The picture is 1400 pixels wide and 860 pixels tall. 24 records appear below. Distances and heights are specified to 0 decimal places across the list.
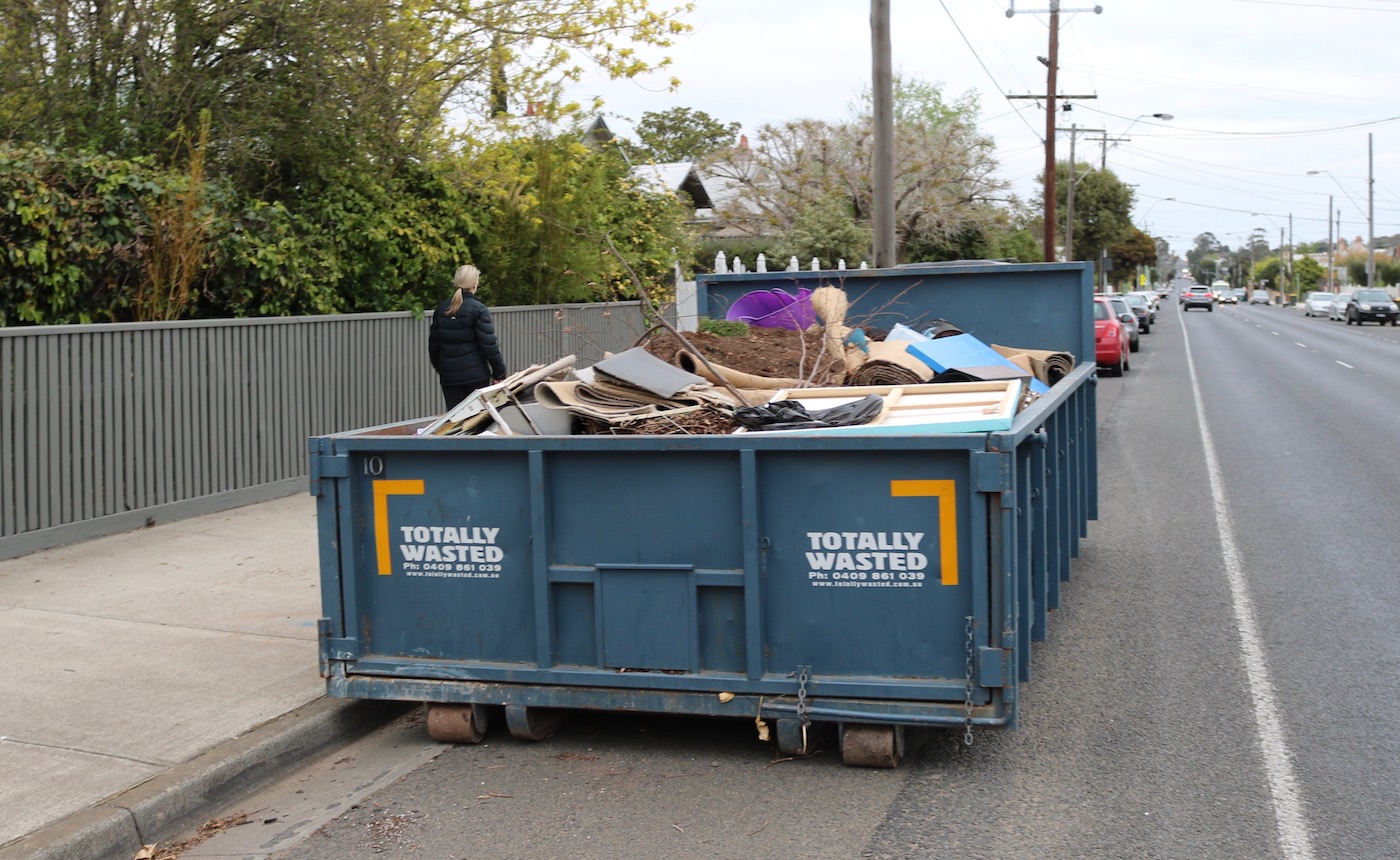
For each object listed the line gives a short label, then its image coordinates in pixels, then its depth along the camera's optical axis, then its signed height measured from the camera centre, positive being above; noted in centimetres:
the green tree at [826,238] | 3597 +268
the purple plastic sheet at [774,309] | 909 +18
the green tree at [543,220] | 1542 +153
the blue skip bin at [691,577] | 482 -97
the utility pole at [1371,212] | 8670 +790
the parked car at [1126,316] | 3342 +26
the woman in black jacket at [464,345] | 1023 -3
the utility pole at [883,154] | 1795 +251
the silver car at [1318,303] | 7019 +100
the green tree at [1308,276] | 14125 +511
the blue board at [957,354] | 723 -14
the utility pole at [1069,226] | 5821 +472
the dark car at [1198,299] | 8856 +177
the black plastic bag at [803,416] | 553 -37
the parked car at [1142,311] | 4878 +56
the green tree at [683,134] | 7331 +1189
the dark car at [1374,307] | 5375 +55
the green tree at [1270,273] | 17812 +714
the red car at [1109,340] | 2552 -28
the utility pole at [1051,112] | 3547 +614
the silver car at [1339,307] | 6256 +68
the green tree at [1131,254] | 9358 +539
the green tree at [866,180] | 4328 +521
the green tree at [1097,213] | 8238 +738
